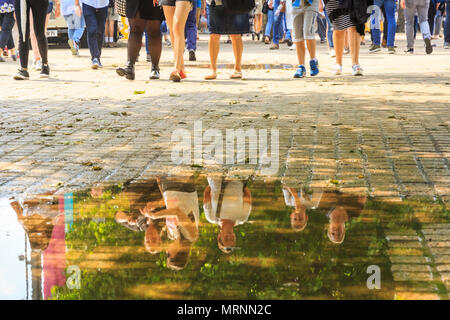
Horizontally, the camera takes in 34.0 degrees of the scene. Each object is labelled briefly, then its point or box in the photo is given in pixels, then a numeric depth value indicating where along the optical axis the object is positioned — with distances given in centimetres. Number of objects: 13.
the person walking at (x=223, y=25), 1124
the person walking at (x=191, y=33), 1606
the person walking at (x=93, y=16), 1377
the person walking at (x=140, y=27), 1099
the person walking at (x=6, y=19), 1459
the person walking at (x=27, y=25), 1116
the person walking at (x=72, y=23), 1758
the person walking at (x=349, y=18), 1121
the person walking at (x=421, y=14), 1730
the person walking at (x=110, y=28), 2394
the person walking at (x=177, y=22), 1055
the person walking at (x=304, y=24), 1143
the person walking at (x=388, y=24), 1733
